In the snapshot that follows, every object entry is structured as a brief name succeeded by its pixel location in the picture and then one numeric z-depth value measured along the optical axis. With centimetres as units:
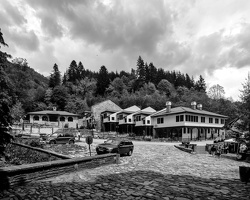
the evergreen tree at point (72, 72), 10850
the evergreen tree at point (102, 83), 10462
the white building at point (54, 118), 5862
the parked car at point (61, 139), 2602
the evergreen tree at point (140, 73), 10588
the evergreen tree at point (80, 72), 10986
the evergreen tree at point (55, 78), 9403
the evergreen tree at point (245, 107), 917
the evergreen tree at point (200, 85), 10507
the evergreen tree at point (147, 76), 10655
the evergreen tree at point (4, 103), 654
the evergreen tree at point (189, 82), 10936
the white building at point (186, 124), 4444
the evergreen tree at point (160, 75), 10758
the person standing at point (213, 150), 2502
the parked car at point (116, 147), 1728
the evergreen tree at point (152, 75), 10631
